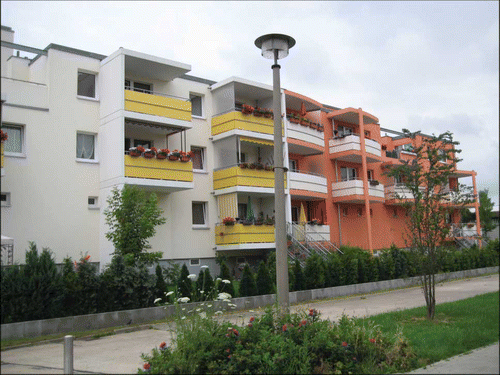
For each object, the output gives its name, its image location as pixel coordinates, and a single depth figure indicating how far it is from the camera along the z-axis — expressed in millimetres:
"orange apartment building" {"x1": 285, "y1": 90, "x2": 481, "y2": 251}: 31125
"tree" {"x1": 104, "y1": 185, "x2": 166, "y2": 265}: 17391
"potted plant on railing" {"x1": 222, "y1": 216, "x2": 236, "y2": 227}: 23938
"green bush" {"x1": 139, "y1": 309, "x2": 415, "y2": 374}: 6844
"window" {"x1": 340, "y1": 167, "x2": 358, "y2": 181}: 34250
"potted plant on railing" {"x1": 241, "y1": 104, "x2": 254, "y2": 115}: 25369
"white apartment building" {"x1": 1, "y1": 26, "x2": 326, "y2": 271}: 18984
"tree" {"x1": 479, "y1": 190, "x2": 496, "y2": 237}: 36316
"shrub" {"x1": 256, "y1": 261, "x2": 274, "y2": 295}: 18109
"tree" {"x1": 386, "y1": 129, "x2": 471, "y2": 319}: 12177
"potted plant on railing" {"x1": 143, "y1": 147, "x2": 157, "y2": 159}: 21055
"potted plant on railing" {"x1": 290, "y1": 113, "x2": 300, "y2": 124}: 28686
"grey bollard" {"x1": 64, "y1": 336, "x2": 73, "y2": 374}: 5762
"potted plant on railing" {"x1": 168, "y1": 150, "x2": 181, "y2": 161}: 21973
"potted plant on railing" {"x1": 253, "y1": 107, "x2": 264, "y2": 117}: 26156
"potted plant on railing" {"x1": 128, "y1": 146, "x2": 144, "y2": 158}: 20672
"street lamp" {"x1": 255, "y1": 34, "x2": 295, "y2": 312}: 8531
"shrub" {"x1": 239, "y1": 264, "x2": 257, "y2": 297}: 17656
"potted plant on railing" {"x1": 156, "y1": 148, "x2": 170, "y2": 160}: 21531
